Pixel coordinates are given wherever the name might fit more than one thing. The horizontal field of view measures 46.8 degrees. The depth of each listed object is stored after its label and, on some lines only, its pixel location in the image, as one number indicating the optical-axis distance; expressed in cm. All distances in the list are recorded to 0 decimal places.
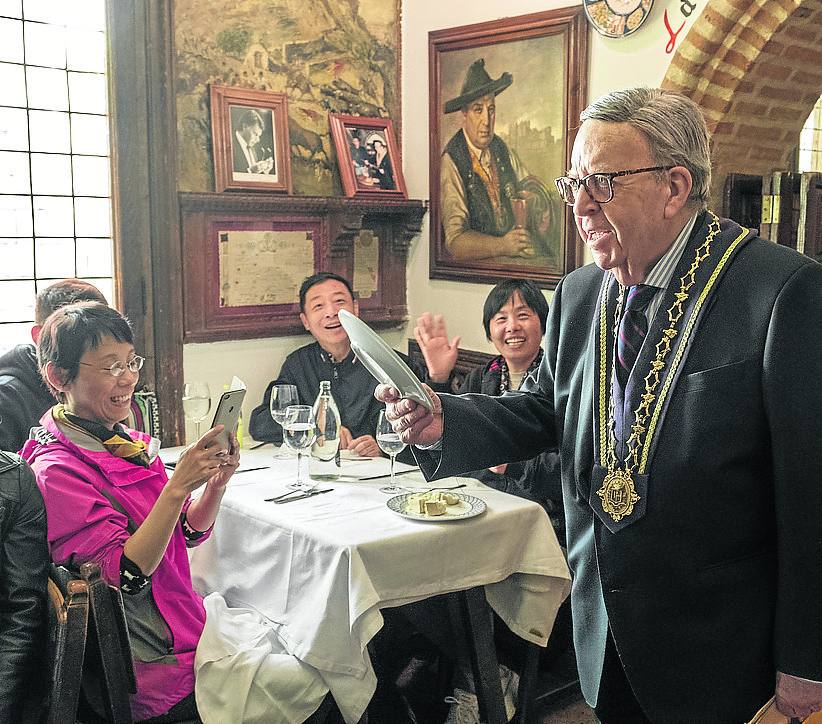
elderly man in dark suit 157
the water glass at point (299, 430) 311
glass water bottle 315
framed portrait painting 416
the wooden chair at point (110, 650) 205
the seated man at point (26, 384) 315
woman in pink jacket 228
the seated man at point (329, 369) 408
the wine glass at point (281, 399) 342
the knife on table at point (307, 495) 304
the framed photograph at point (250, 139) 430
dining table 264
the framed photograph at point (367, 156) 471
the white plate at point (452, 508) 283
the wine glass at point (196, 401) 354
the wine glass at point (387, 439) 309
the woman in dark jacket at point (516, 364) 327
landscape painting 423
